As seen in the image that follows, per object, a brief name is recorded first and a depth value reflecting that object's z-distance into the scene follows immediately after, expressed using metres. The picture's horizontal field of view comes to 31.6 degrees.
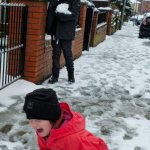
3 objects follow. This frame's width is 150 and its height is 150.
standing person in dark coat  4.02
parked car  13.53
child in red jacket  1.49
